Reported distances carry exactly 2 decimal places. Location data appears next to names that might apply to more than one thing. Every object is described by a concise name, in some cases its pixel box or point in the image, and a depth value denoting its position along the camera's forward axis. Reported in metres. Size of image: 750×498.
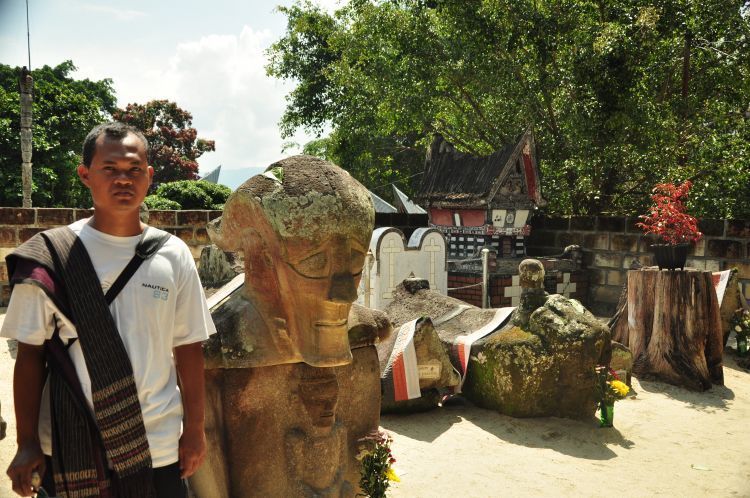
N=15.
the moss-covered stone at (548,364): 5.87
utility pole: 12.57
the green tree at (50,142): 16.62
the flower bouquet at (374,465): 3.15
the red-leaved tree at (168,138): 25.20
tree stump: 7.56
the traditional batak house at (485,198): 10.88
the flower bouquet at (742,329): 8.82
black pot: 7.63
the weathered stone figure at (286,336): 2.49
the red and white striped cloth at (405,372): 5.73
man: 1.92
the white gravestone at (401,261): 8.11
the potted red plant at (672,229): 7.55
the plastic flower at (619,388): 5.77
